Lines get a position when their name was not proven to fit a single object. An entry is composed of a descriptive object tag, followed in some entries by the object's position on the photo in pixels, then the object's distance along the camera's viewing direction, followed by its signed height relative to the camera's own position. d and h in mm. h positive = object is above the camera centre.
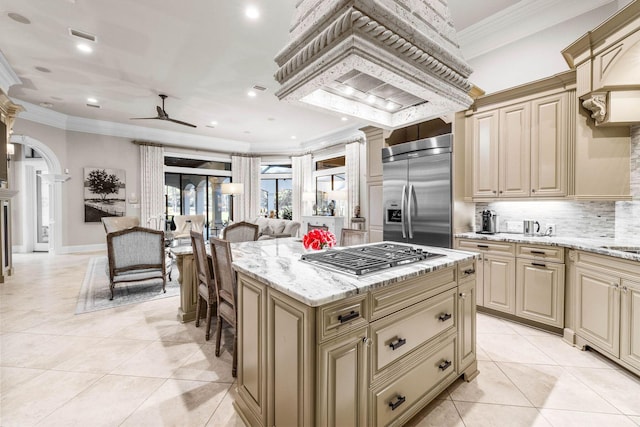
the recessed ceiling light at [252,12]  3008 +2186
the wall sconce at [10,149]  4778 +1061
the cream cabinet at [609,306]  1999 -780
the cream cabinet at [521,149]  2848 +662
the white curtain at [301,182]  8750 +843
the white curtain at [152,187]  7684 +633
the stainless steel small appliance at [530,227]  3223 -224
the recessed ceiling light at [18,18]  3075 +2177
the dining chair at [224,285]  1984 -583
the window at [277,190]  9625 +659
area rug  3547 -1209
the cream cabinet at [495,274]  2932 -718
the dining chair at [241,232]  3945 -342
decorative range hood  1118 +696
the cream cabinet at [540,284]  2637 -750
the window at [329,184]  7763 +746
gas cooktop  1461 -303
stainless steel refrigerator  3355 +214
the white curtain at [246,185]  9164 +804
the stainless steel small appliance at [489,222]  3392 -172
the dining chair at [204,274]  2467 -607
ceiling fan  4806 +1681
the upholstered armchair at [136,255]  3662 -634
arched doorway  6599 +468
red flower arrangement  2170 -246
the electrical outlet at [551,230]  3094 -249
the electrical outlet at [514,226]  3365 -228
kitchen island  1127 -637
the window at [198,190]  8445 +600
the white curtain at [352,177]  7055 +814
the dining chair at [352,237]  2829 -302
